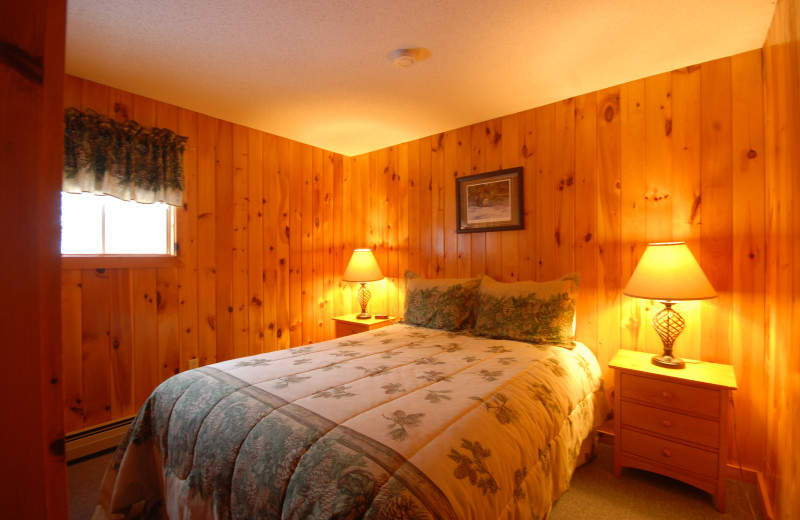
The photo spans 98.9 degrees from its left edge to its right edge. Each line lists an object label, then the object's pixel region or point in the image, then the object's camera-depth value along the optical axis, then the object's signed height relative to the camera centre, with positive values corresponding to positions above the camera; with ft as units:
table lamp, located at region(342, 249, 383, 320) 10.55 -0.31
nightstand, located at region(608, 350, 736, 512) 5.29 -2.67
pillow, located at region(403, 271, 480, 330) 8.25 -1.11
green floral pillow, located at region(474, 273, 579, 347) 6.91 -1.11
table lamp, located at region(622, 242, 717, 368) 5.65 -0.42
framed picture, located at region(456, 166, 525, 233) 8.87 +1.56
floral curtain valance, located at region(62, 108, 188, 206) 6.75 +2.16
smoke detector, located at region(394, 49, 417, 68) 6.19 +3.69
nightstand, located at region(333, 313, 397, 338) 10.00 -1.93
